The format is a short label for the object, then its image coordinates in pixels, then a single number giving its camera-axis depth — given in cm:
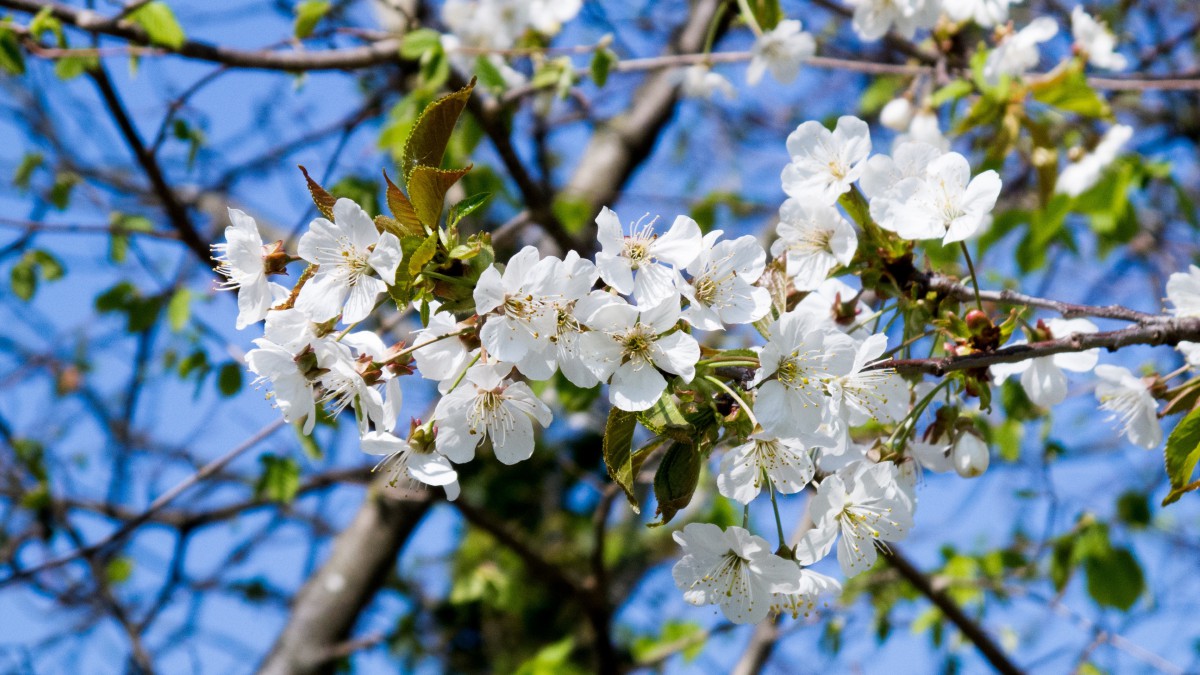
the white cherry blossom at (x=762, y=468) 112
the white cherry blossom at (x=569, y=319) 109
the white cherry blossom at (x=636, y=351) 109
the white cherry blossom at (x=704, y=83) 175
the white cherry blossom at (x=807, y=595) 112
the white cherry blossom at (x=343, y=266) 110
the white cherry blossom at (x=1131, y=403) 117
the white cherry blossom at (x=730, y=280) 112
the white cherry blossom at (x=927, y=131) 136
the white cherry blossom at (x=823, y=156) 116
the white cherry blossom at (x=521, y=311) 109
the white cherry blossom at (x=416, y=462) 112
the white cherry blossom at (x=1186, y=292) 114
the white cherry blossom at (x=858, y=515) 112
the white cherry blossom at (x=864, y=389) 111
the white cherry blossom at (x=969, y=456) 116
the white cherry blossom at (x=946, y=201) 113
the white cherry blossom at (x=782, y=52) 152
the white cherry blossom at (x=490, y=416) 111
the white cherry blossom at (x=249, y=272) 112
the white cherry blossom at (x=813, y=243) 114
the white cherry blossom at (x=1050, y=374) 116
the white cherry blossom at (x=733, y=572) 112
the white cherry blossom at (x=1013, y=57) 135
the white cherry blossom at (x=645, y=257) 110
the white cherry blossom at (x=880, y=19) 137
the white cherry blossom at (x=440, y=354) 111
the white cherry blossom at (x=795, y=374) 110
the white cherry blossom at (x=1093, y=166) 146
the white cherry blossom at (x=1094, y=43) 150
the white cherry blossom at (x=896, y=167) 115
